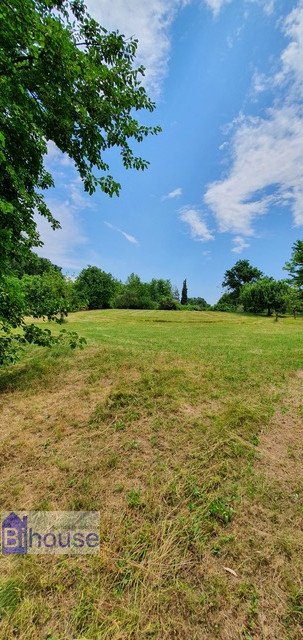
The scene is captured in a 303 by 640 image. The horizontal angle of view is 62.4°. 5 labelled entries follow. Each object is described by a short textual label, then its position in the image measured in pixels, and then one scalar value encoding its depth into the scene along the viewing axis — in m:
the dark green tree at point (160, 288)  73.27
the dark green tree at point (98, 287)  56.97
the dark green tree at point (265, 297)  46.87
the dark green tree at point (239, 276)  67.81
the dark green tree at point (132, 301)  55.81
